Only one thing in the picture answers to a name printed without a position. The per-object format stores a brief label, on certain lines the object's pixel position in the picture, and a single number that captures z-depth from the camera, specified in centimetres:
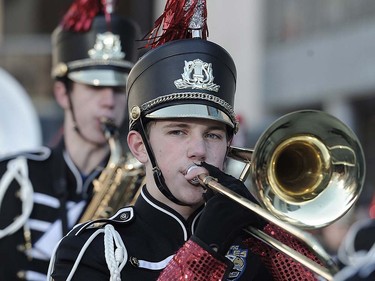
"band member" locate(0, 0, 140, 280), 1063
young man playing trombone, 684
